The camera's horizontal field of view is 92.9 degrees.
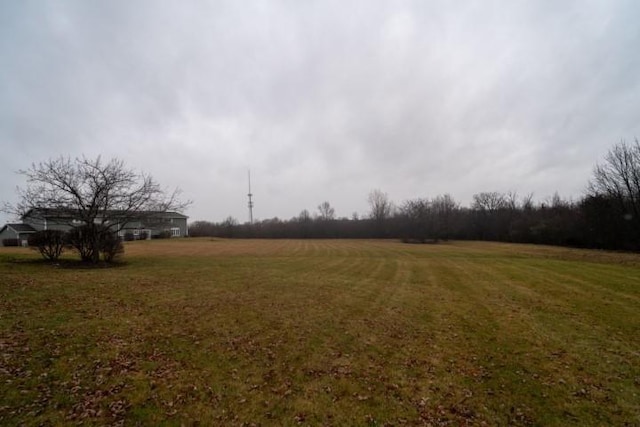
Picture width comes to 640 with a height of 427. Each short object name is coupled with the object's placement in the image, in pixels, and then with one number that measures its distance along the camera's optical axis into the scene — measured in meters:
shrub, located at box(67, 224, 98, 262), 18.08
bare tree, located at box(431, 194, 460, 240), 62.31
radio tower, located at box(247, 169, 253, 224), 94.78
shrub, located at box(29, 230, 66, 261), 17.89
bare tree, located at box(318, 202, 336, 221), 101.11
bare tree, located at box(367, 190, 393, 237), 78.12
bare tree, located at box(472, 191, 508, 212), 74.94
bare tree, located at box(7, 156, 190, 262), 17.48
